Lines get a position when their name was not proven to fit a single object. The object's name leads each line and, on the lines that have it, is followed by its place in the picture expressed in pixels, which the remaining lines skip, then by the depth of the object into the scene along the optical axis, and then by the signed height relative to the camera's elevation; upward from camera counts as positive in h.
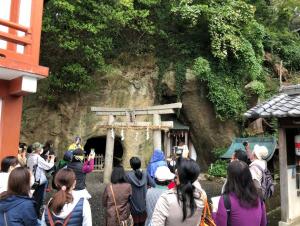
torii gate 11.48 +0.78
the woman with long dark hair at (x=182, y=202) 2.64 -0.53
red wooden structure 5.71 +1.45
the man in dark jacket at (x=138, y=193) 4.92 -0.83
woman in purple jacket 3.01 -0.56
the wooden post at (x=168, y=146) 17.45 -0.18
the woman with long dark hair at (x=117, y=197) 4.45 -0.81
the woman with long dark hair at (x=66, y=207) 2.95 -0.65
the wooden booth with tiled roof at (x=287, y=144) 6.37 +0.03
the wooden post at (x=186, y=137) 17.29 +0.36
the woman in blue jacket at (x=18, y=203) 2.85 -0.60
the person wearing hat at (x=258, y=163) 5.13 -0.32
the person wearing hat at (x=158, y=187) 3.80 -0.58
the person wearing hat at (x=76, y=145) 9.47 -0.11
